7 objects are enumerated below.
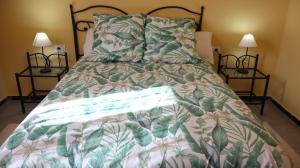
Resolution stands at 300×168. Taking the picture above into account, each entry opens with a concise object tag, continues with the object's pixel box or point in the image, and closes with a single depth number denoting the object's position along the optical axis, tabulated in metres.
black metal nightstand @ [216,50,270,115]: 2.77
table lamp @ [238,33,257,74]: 2.68
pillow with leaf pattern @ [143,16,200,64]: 2.41
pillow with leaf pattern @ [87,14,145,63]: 2.40
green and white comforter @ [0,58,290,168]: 1.15
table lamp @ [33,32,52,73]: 2.61
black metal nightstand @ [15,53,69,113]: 2.72
